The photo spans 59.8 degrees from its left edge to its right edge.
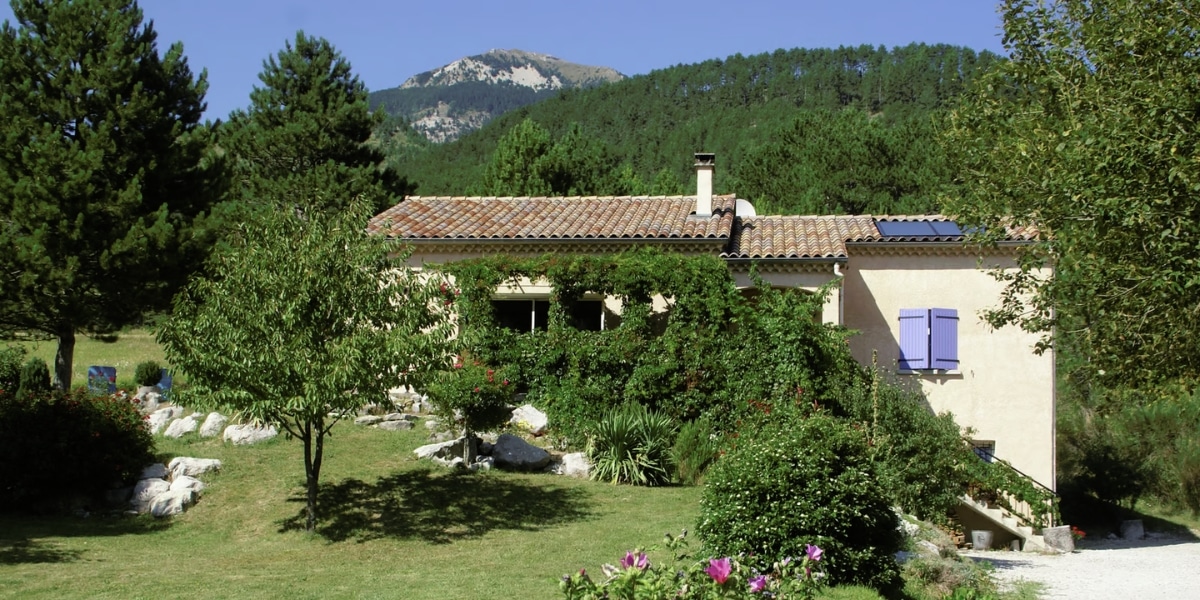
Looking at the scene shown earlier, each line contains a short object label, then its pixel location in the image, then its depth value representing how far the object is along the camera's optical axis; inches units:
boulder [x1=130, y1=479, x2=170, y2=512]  606.5
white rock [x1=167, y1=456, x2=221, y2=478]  636.1
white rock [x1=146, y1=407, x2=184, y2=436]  748.6
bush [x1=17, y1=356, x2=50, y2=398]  724.0
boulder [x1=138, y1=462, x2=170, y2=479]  636.1
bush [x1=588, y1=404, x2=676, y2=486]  665.6
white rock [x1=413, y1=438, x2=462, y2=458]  668.1
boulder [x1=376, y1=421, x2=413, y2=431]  742.5
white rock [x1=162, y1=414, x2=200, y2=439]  725.9
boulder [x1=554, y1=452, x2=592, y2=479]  681.6
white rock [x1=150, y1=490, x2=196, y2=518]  592.1
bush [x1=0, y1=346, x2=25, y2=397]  739.4
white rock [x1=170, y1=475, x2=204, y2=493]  611.2
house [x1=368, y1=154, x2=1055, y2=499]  834.2
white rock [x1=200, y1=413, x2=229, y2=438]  720.3
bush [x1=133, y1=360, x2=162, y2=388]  850.8
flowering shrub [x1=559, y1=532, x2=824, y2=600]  240.1
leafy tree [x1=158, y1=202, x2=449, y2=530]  509.4
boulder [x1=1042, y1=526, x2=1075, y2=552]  770.8
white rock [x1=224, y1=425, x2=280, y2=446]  705.6
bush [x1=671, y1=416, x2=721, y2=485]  682.2
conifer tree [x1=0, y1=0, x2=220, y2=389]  783.1
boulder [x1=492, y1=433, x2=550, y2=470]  676.7
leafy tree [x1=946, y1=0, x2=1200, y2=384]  389.1
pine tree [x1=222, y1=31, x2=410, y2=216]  1299.2
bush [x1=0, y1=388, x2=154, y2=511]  595.8
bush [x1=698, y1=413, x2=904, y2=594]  391.9
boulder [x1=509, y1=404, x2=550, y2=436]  751.7
